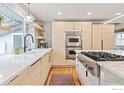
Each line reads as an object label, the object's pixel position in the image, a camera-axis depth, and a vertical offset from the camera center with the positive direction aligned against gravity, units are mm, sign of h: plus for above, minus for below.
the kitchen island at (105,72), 867 -299
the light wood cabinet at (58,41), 4235 +181
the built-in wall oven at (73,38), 4224 +311
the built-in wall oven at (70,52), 4216 -308
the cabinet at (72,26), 4220 +844
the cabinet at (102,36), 4270 +400
